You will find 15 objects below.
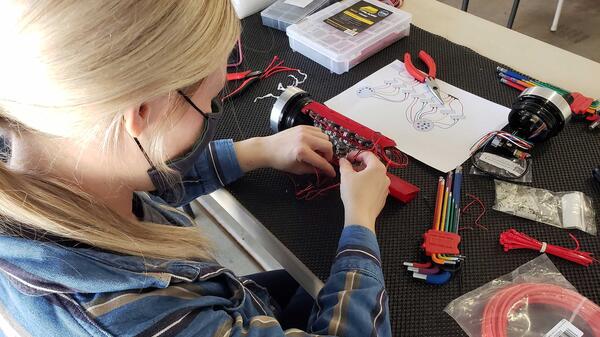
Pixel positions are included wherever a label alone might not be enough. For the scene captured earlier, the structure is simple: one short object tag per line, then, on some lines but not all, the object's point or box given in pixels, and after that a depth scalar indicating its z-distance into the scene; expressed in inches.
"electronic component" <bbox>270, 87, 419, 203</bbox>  29.0
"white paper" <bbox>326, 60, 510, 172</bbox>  31.2
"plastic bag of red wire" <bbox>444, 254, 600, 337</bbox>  22.0
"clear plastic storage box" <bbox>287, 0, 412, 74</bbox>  37.7
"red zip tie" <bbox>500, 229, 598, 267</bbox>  24.4
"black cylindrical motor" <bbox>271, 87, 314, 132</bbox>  32.6
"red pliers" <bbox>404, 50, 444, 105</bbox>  35.1
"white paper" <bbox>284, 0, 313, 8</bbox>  43.7
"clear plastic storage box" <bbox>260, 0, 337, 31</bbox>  42.6
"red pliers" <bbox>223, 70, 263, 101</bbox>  36.9
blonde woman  15.1
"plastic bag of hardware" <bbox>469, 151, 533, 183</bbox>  28.8
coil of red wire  22.1
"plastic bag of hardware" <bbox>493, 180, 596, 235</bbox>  26.1
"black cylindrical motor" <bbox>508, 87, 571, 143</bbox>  29.2
